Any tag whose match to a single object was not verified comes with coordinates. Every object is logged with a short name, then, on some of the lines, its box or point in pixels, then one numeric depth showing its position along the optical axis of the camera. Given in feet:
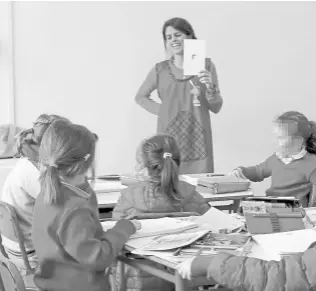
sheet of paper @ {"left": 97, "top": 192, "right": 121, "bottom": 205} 10.55
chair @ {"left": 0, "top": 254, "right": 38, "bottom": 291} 6.45
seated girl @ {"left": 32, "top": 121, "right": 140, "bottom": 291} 6.99
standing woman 14.23
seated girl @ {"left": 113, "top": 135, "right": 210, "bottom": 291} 9.20
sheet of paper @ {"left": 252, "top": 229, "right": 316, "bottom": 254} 7.02
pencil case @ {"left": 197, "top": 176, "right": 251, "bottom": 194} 11.19
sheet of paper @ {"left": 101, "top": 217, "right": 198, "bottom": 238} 7.92
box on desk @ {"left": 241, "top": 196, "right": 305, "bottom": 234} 8.04
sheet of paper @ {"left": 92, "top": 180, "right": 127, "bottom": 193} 11.41
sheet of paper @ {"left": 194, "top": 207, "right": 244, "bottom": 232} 8.30
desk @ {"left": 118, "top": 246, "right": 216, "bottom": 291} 6.95
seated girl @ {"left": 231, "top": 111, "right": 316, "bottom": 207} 11.23
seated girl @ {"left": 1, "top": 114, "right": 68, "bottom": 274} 9.21
